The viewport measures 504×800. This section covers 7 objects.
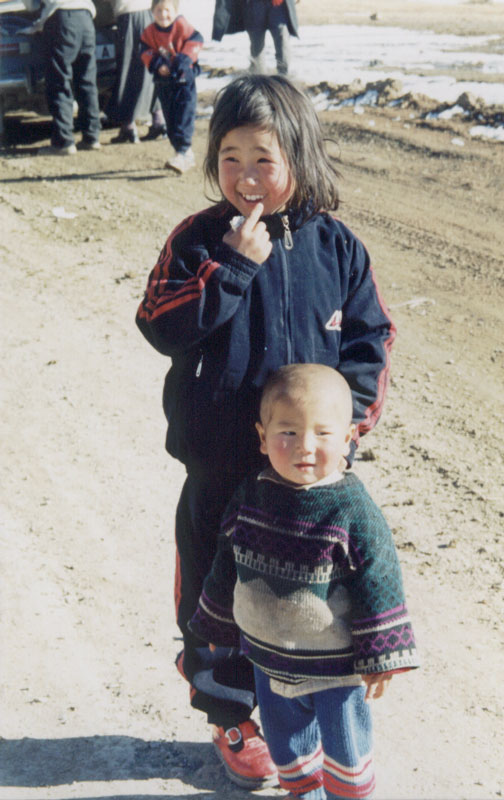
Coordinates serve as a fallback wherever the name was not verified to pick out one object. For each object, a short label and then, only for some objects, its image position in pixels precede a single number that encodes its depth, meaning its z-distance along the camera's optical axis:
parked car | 9.31
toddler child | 2.09
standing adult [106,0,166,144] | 9.45
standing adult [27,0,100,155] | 8.71
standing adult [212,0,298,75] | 9.94
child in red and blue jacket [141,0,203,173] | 8.18
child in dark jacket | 2.22
